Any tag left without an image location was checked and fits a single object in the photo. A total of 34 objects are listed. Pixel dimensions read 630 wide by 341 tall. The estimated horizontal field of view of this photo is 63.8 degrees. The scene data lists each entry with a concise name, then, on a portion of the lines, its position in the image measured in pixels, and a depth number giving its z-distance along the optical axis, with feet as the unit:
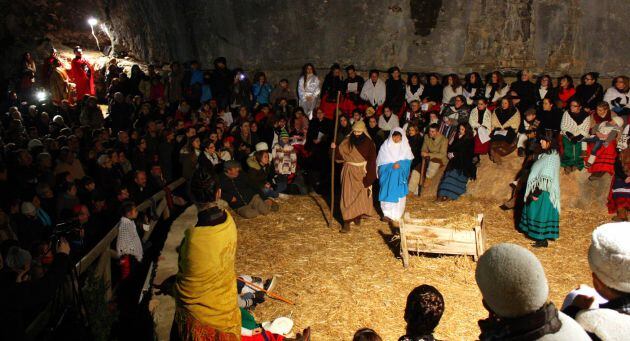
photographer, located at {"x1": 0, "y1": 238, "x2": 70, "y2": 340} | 12.07
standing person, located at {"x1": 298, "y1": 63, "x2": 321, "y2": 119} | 41.88
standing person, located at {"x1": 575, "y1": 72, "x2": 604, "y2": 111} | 34.27
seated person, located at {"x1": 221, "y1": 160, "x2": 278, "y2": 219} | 30.60
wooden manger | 23.76
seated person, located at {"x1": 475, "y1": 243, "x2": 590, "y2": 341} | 6.63
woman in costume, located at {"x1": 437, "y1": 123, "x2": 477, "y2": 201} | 33.32
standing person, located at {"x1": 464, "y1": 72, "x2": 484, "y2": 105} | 37.50
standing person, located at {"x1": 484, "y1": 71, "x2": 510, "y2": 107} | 36.68
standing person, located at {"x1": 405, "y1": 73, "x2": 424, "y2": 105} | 39.53
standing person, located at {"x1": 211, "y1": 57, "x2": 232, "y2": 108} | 42.11
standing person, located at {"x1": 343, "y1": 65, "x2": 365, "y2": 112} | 40.32
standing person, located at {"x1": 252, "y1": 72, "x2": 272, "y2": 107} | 42.37
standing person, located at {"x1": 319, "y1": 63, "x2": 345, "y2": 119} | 40.24
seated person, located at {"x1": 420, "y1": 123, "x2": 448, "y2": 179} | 33.50
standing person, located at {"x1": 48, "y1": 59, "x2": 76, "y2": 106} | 45.15
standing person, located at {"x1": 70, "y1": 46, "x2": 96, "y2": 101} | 46.37
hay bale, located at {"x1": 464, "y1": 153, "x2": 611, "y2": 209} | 31.68
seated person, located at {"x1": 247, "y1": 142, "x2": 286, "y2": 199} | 32.32
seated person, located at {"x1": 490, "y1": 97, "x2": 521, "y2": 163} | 33.76
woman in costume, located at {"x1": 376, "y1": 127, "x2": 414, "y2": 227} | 29.86
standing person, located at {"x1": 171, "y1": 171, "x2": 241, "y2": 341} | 11.93
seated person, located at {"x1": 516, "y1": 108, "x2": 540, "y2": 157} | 33.12
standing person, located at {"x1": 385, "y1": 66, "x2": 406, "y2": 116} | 38.55
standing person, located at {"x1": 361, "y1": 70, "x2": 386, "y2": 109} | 40.14
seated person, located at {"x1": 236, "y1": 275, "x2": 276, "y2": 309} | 20.25
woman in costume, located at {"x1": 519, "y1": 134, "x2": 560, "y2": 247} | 25.49
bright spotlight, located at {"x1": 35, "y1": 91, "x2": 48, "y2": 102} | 43.65
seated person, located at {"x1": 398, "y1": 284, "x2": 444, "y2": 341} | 9.99
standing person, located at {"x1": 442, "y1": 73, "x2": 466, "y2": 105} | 38.04
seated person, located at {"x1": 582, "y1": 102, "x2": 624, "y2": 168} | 30.81
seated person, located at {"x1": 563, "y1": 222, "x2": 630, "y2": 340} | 7.10
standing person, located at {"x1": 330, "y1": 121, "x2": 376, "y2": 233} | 28.63
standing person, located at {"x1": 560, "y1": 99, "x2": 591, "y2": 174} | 31.58
